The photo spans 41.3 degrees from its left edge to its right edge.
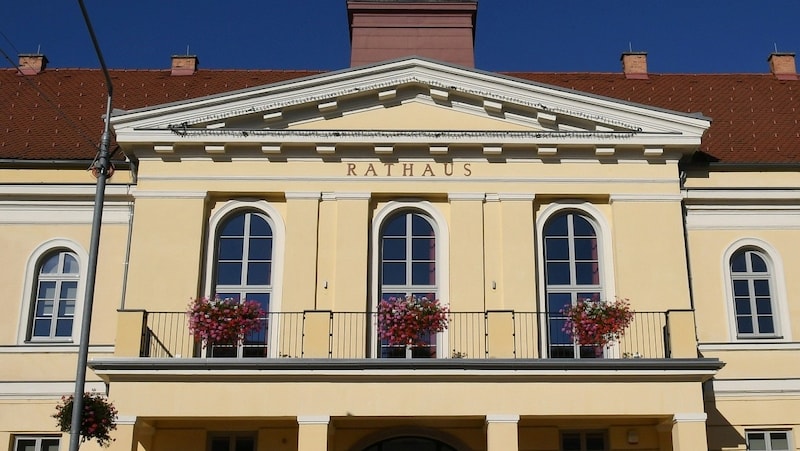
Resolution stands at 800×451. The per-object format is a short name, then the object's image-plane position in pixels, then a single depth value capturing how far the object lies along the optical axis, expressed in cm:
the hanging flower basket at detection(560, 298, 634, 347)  1795
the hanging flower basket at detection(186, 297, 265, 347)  1780
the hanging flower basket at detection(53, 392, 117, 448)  1616
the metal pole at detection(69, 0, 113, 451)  1388
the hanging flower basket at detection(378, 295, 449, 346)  1795
